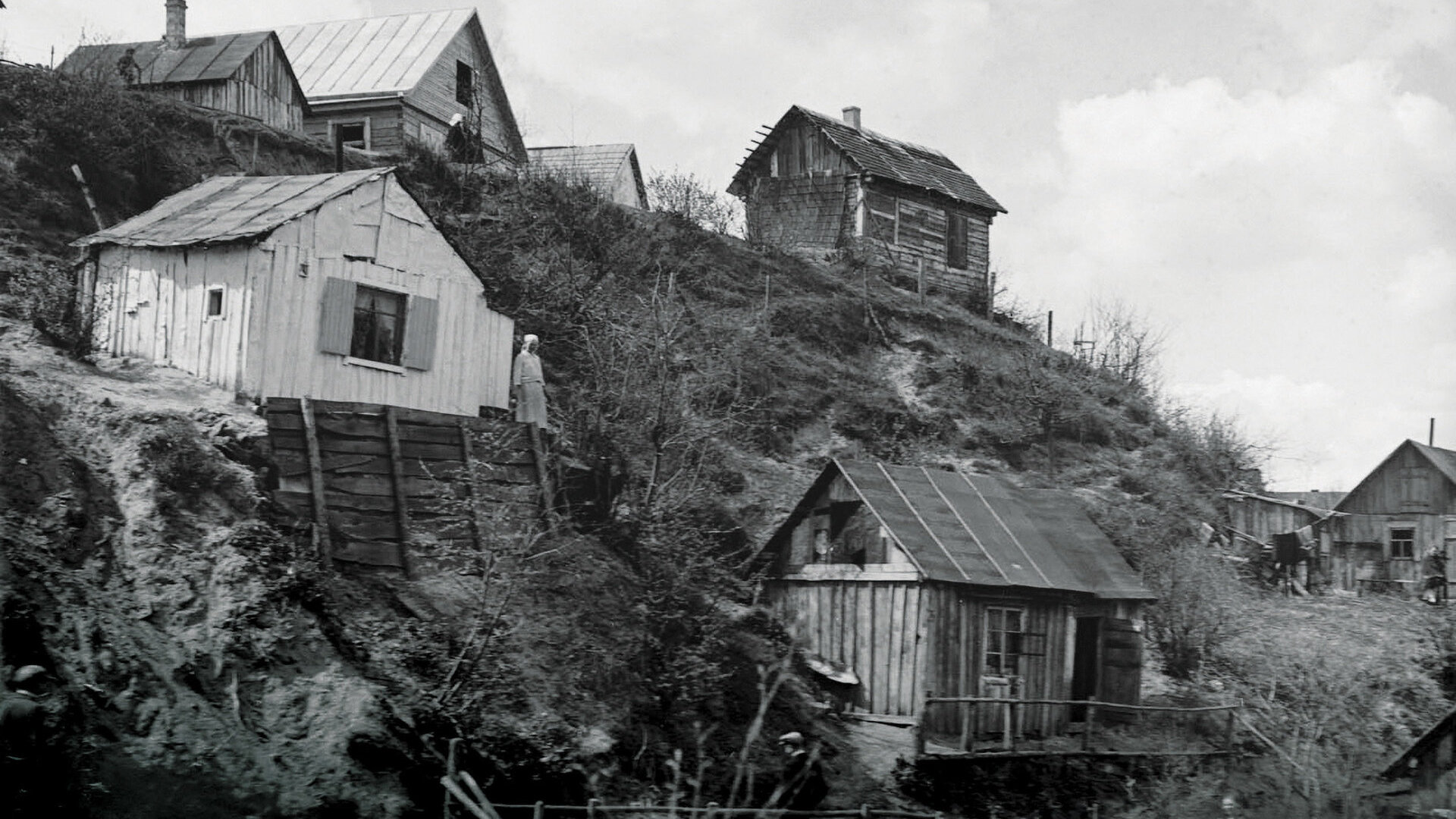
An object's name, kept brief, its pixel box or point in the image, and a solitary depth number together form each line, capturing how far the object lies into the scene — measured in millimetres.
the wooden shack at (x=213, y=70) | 34281
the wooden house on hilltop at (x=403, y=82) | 38531
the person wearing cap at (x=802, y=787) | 14779
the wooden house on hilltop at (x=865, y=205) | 44156
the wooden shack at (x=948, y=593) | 21312
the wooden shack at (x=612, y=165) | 49250
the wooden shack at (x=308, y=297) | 20125
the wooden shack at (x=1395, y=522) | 37531
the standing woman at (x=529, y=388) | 22625
